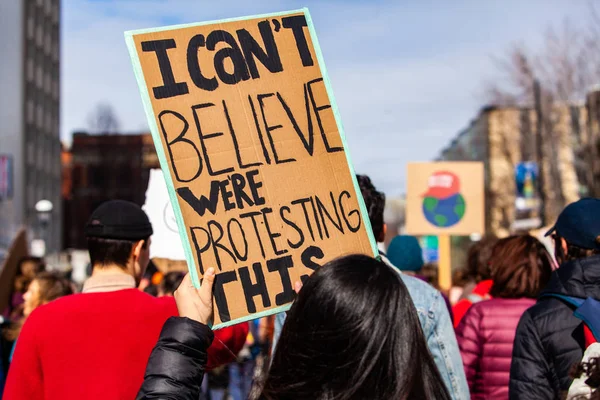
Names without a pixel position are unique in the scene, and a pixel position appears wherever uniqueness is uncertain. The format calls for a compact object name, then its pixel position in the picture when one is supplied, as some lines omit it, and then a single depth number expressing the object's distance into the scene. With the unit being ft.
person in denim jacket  12.05
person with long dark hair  6.44
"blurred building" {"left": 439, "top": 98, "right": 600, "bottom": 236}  112.88
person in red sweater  10.59
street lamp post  86.27
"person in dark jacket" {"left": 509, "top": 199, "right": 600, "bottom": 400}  11.79
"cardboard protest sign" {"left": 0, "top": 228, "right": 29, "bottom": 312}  27.44
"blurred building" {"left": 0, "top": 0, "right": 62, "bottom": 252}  174.09
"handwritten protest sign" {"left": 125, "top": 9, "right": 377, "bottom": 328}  9.55
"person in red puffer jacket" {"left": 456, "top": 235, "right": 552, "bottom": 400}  15.52
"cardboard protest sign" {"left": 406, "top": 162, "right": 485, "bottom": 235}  36.78
